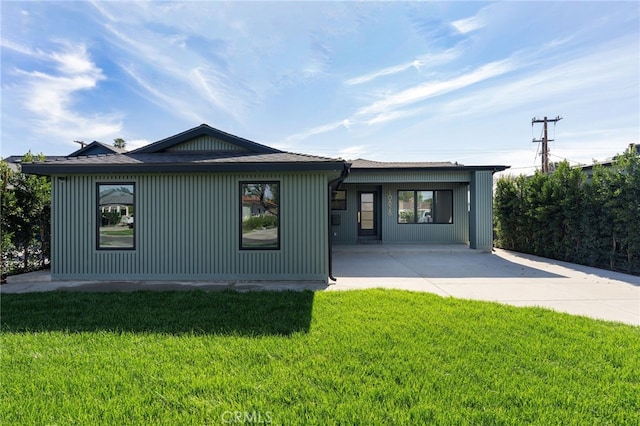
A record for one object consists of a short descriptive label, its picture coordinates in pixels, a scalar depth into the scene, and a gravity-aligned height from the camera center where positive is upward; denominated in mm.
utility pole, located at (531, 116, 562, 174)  21580 +4886
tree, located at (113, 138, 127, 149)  32812 +8143
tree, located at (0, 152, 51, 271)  6883 -67
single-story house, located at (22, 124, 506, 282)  6398 -224
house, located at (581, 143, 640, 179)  10098 +1629
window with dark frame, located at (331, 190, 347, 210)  12586 +509
